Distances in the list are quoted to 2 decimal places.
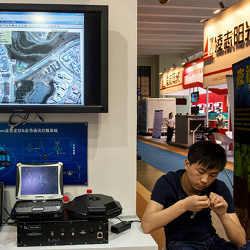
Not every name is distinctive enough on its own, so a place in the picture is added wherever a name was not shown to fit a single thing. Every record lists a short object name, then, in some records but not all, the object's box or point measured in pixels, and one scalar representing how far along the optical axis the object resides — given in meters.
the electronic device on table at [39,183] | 1.47
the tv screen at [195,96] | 14.35
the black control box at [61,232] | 1.27
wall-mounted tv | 1.47
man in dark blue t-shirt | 1.41
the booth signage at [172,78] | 11.76
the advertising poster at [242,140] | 2.80
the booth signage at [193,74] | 9.75
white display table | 1.27
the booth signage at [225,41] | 4.78
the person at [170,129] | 12.02
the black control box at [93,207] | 1.29
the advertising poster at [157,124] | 13.03
